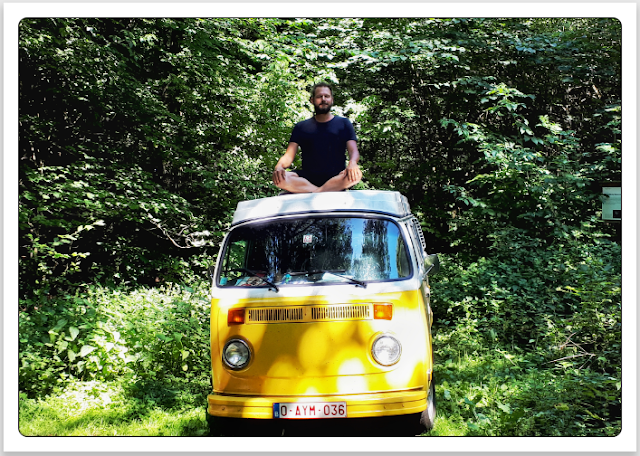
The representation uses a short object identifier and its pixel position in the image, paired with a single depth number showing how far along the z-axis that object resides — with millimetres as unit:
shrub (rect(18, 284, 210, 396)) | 4875
